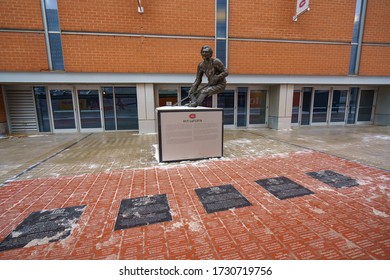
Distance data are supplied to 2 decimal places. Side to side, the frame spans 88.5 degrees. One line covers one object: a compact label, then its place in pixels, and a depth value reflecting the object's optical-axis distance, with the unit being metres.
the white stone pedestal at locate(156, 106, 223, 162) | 5.11
